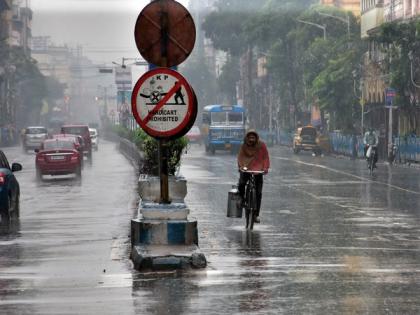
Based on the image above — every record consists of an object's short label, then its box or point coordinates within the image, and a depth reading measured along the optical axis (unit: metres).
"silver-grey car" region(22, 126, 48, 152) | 88.19
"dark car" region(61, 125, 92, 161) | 73.12
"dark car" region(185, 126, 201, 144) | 106.62
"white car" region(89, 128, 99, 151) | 96.20
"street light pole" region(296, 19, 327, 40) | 94.06
